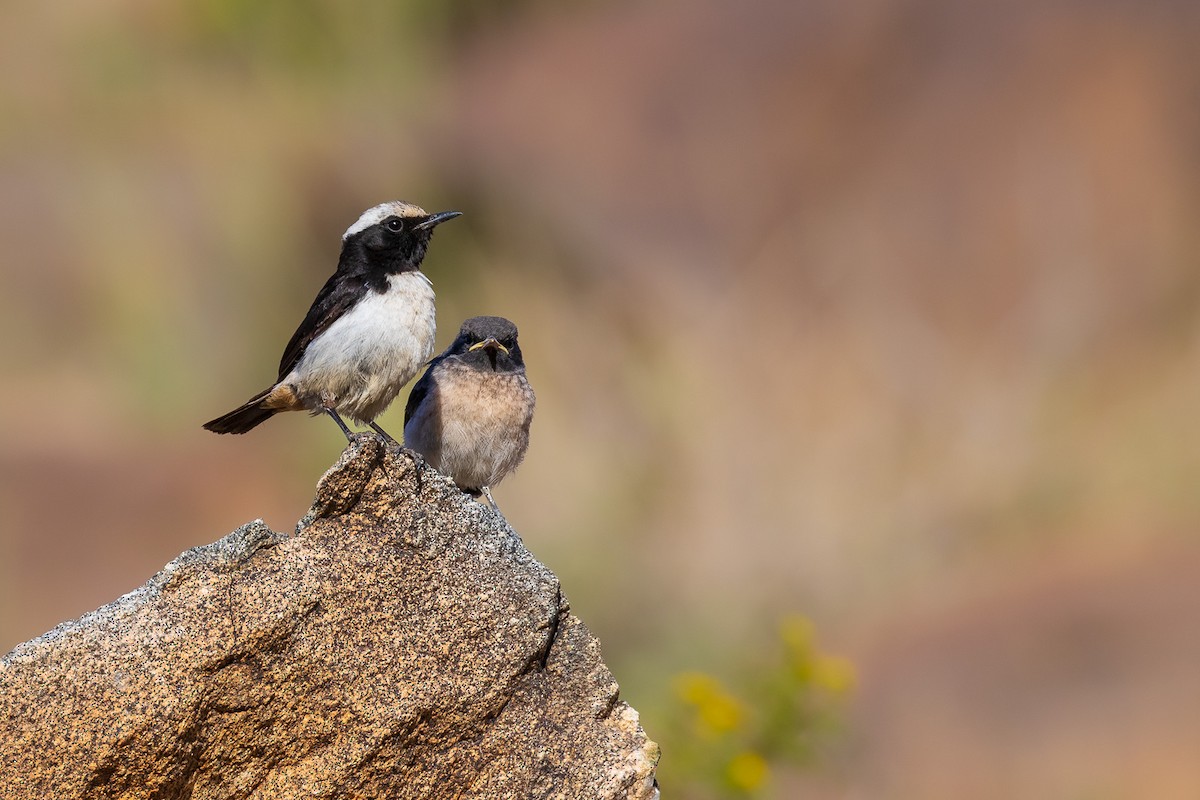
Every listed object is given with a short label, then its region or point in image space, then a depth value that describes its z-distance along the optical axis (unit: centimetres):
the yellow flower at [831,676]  1566
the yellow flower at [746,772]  1517
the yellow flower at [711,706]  1538
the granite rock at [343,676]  879
